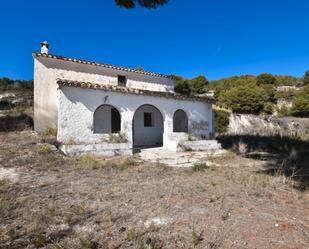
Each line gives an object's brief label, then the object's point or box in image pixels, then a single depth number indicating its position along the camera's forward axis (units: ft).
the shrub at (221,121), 76.74
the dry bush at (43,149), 28.14
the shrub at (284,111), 93.63
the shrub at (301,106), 89.04
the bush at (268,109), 97.86
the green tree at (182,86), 116.02
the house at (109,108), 32.60
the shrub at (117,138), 34.79
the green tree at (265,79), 134.62
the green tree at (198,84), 134.51
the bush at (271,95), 106.32
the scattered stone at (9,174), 19.73
